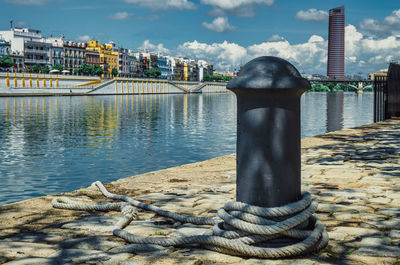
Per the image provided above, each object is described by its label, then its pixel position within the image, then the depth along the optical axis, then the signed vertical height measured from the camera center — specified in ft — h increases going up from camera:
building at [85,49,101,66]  357.82 +34.41
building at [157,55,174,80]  493.60 +38.85
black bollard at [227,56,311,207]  10.05 -0.69
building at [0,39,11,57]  299.17 +35.04
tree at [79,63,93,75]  323.51 +22.56
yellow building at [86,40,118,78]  374.84 +38.12
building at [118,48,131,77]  400.47 +33.46
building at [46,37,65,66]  327.06 +35.72
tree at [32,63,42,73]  291.79 +21.21
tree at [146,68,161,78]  426.10 +26.69
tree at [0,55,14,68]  263.49 +22.78
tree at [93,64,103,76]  335.06 +22.59
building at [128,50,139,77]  422.82 +33.73
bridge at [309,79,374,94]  435.00 +17.88
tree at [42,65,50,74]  298.15 +20.23
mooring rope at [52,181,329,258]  9.53 -2.86
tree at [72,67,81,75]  321.11 +21.33
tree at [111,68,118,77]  367.66 +23.32
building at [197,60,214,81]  618.97 +41.54
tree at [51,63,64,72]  307.58 +22.92
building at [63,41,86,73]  339.98 +34.39
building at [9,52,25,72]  296.46 +26.95
